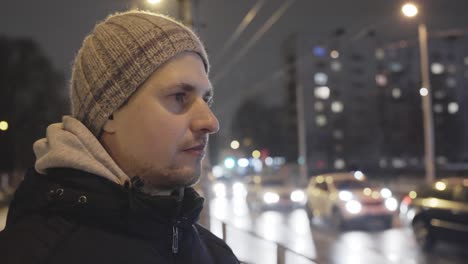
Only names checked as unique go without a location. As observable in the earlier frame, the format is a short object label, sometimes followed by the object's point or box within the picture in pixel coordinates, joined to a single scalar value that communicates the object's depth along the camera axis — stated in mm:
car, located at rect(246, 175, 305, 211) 27484
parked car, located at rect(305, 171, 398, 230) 18891
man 1271
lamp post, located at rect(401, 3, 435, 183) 24453
